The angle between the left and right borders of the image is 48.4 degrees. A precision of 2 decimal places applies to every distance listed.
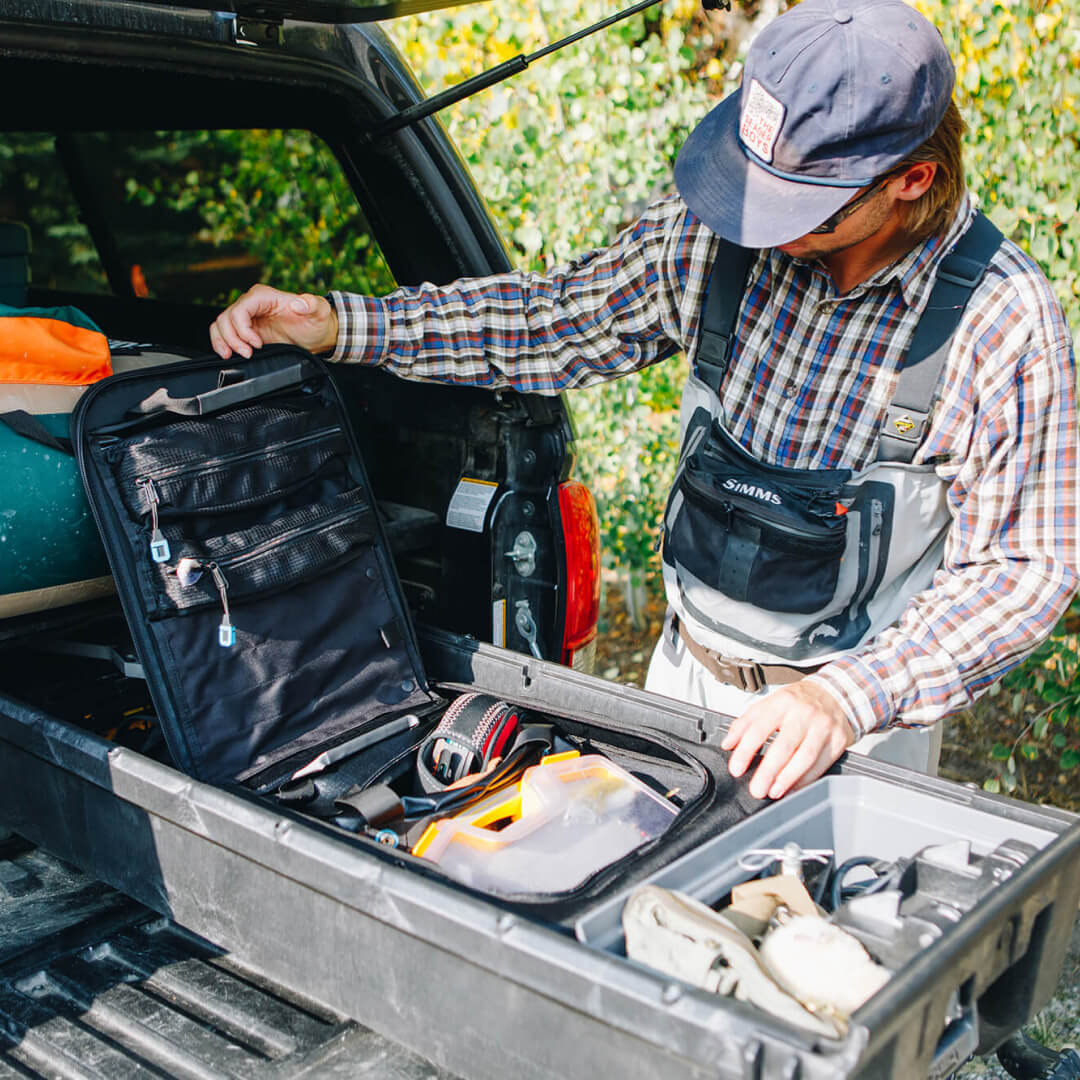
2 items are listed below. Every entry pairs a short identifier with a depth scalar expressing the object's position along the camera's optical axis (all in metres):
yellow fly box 1.57
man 1.74
